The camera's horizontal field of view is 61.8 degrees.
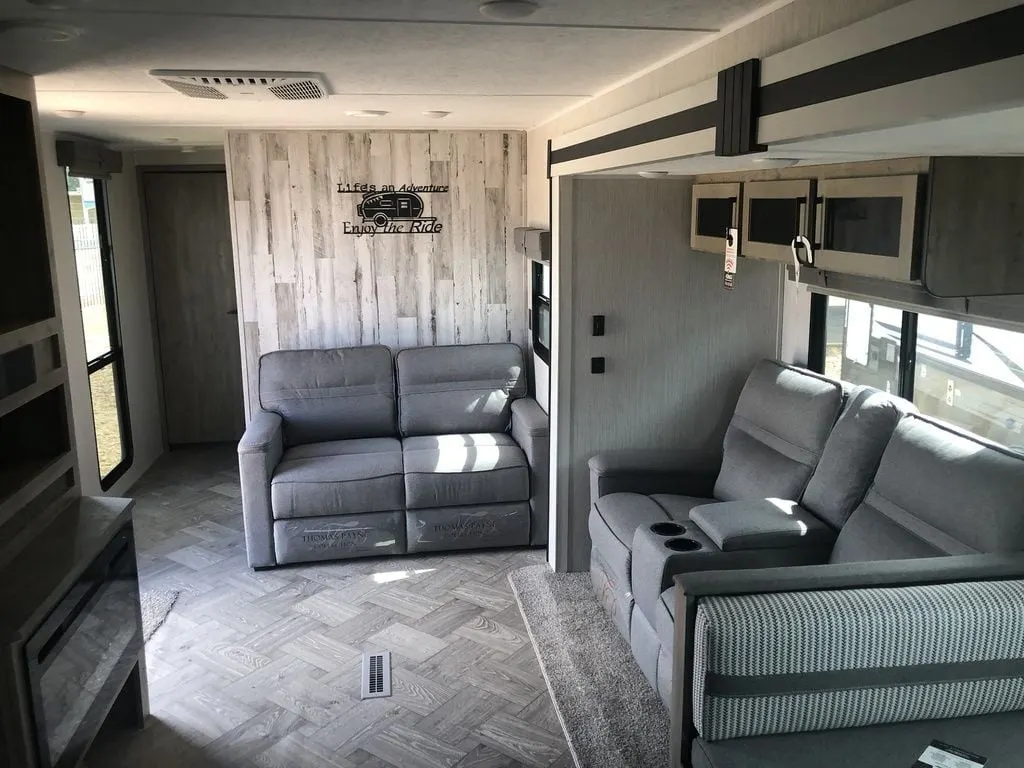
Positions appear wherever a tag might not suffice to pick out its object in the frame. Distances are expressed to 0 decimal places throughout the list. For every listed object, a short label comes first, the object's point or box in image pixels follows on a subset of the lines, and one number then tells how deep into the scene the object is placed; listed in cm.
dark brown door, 604
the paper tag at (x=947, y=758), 181
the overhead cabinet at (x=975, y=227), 207
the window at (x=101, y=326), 496
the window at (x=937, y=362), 269
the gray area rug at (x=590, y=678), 278
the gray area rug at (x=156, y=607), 365
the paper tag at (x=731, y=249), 318
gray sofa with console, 189
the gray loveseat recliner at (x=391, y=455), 412
